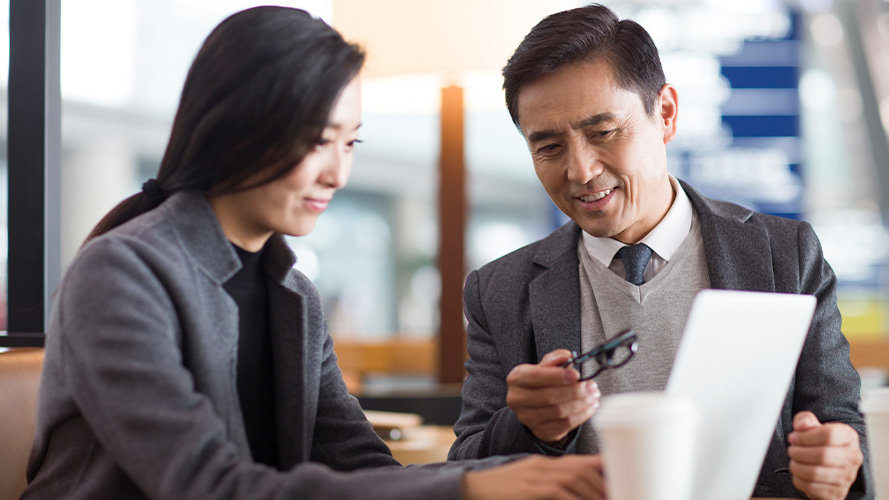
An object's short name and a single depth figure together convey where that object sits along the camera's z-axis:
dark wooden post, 2.73
